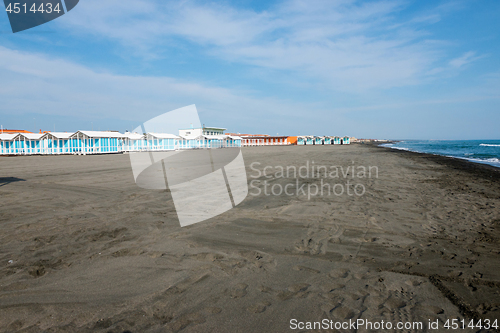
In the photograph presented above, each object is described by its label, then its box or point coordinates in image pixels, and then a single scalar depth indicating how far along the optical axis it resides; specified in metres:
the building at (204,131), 73.82
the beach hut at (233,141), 76.00
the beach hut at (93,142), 40.22
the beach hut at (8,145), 40.84
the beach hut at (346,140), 132.32
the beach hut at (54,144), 40.41
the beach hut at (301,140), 119.44
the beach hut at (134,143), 50.09
